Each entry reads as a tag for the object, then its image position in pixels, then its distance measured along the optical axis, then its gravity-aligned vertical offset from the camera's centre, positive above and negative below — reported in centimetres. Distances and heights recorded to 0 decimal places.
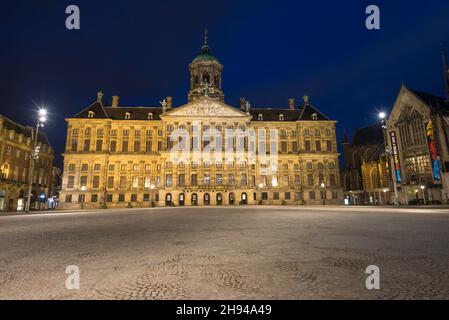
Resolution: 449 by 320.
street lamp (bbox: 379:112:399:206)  4704 +687
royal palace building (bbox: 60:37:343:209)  5194 +827
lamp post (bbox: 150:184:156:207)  5156 +141
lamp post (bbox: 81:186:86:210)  5138 +98
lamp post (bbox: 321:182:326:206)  5538 +134
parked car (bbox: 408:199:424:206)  4182 -135
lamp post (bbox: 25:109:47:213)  2509 +814
